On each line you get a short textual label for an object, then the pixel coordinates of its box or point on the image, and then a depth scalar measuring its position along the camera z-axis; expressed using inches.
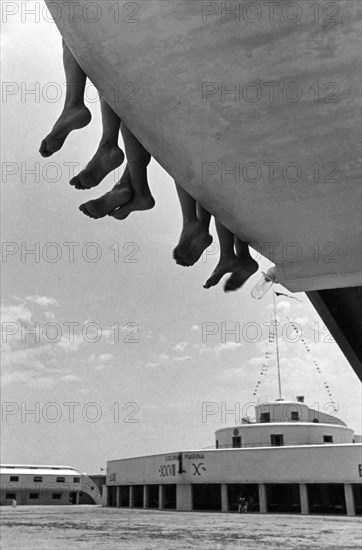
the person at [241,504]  1574.8
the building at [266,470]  1466.5
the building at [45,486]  2656.3
